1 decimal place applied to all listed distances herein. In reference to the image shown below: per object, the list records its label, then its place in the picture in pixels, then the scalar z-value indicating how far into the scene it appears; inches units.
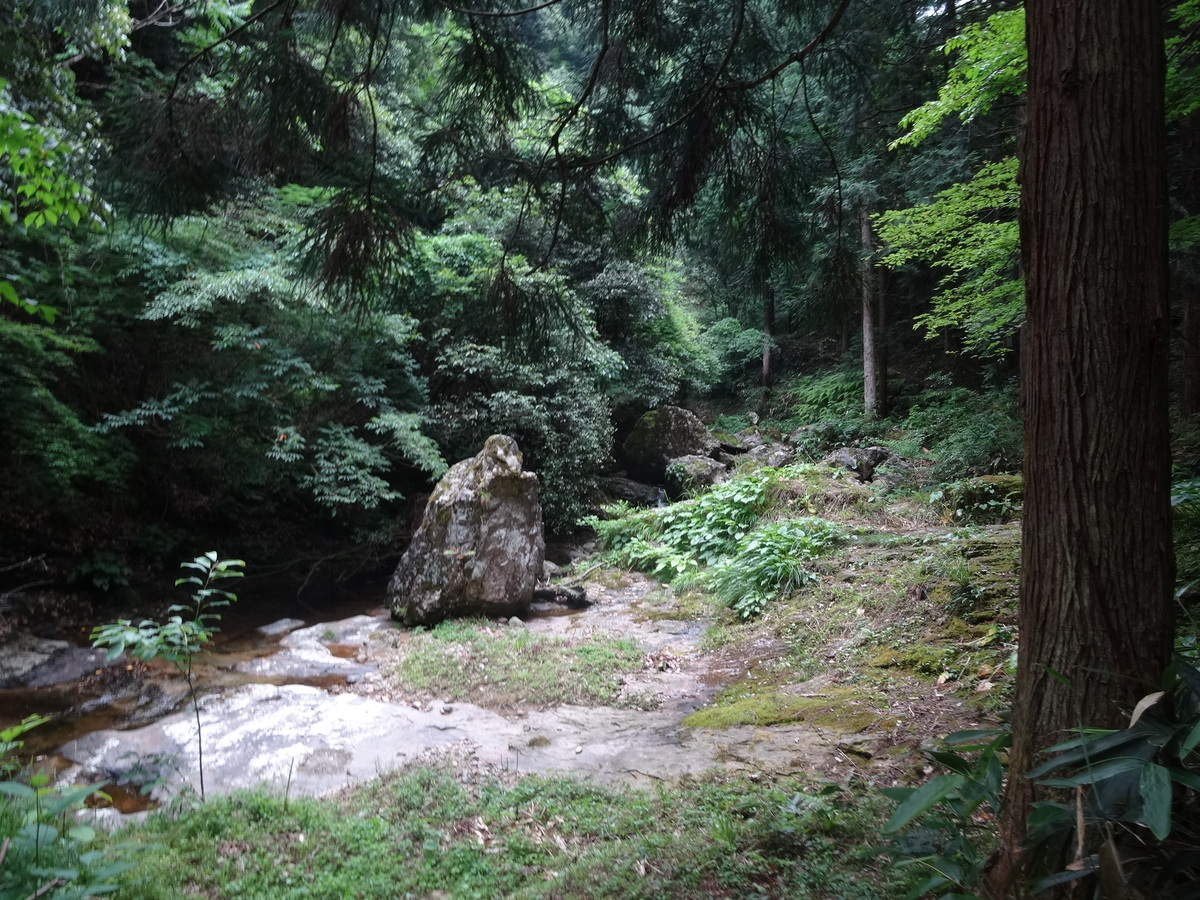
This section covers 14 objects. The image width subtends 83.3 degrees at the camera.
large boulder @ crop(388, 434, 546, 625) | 309.9
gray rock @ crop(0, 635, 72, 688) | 244.4
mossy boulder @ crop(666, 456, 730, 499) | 520.7
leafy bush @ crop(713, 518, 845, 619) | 271.1
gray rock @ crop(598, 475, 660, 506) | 538.9
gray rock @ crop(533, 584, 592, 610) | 343.9
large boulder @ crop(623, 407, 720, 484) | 581.0
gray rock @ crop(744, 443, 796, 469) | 556.9
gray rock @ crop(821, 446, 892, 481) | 461.4
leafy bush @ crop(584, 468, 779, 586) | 358.3
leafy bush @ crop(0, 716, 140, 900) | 72.9
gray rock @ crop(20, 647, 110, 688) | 245.3
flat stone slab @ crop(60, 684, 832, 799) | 147.4
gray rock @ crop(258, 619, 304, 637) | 314.0
